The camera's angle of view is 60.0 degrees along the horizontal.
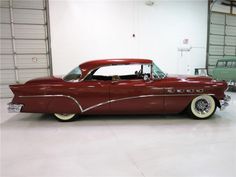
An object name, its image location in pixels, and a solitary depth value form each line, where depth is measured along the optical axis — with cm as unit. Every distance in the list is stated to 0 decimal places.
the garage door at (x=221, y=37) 951
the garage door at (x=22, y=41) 678
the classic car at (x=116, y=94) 383
